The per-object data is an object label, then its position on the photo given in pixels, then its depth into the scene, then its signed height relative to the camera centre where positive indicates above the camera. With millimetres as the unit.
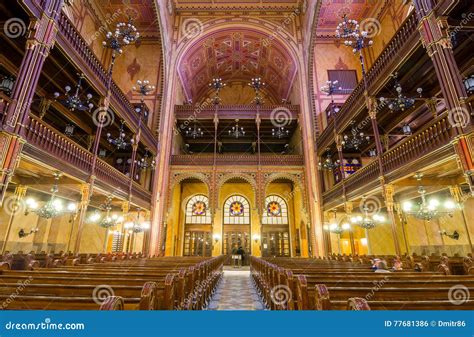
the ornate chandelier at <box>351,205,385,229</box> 11664 +1335
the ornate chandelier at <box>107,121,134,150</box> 12031 +5044
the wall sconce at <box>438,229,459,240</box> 11781 +550
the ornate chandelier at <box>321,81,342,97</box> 14684 +9506
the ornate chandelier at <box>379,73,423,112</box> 8727 +5173
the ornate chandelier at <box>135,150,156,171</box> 14656 +5200
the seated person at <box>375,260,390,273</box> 5723 -429
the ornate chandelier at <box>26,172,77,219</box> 8531 +1478
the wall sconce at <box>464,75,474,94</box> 6994 +4604
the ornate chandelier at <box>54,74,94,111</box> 8758 +5129
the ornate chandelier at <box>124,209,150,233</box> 13645 +1183
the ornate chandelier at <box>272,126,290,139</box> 19575 +9281
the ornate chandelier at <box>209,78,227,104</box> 18358 +11984
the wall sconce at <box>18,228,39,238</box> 12028 +627
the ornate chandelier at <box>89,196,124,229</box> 11641 +1358
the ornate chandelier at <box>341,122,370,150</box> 12467 +5884
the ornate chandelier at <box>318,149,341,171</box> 14152 +4770
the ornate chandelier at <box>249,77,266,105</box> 18494 +12149
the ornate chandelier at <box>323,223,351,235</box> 14516 +1133
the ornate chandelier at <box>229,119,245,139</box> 19050 +9460
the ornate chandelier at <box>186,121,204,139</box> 19134 +9237
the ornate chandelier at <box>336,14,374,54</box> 10062 +8594
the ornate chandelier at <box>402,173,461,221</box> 9520 +1405
